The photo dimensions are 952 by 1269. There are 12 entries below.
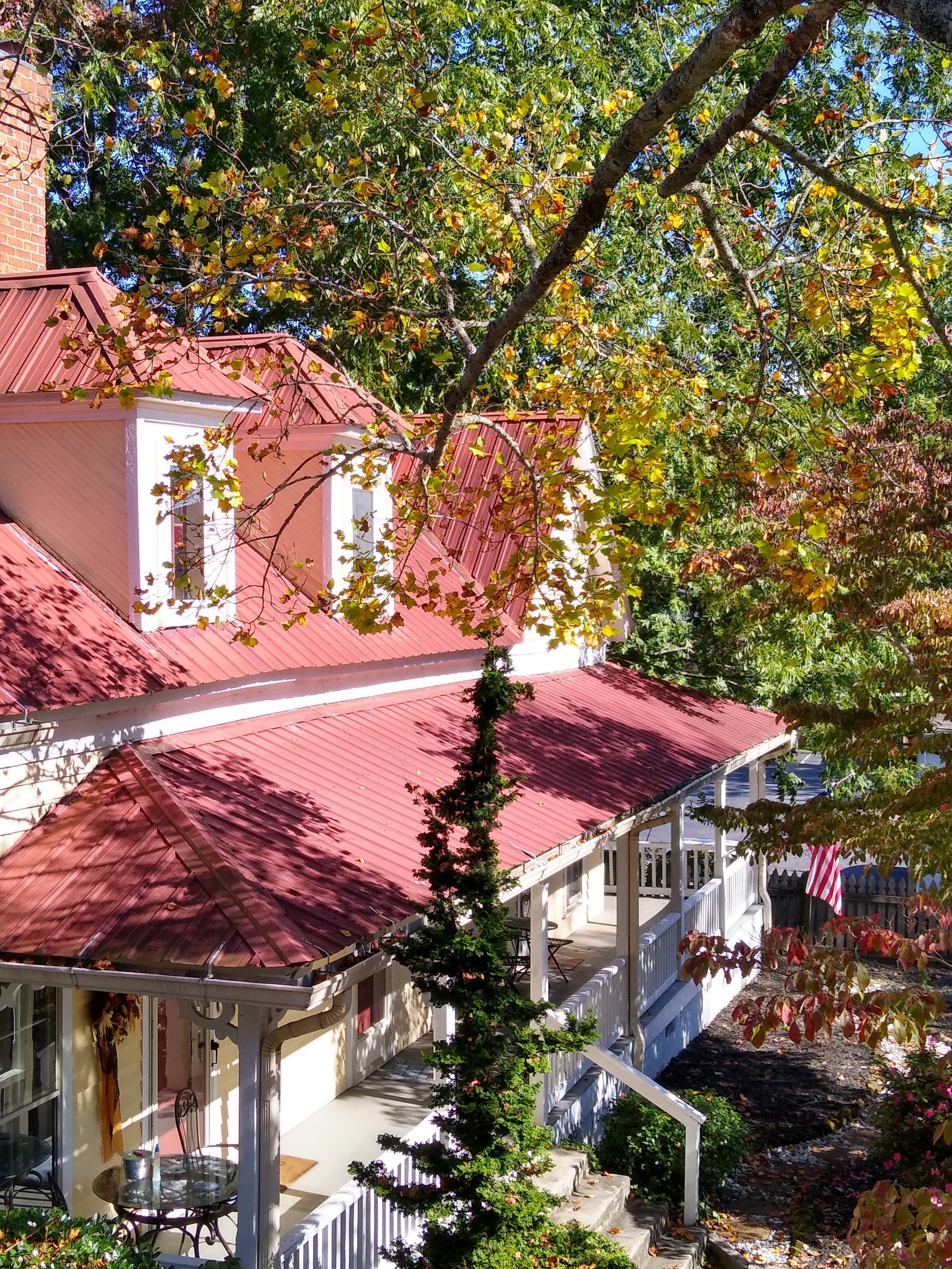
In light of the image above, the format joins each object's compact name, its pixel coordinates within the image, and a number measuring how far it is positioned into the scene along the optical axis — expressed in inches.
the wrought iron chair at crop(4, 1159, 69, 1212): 318.0
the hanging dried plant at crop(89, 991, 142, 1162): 360.2
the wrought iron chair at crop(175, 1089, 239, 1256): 388.5
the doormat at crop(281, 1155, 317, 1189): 402.9
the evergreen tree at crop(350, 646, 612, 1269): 287.6
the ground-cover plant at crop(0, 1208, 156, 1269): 244.8
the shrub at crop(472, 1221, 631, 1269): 289.4
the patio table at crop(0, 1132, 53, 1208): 329.1
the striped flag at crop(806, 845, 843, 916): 687.7
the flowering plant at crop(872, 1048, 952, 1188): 491.5
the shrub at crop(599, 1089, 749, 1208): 465.4
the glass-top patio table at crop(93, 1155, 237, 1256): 323.0
